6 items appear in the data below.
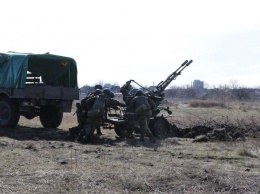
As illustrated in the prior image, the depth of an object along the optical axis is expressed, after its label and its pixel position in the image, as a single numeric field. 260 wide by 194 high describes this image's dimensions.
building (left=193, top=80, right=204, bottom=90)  130.62
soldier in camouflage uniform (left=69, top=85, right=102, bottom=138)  15.36
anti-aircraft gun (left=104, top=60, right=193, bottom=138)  15.62
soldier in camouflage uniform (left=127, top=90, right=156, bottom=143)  14.87
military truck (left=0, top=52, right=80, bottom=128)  16.11
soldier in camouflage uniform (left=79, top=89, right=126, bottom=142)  14.40
